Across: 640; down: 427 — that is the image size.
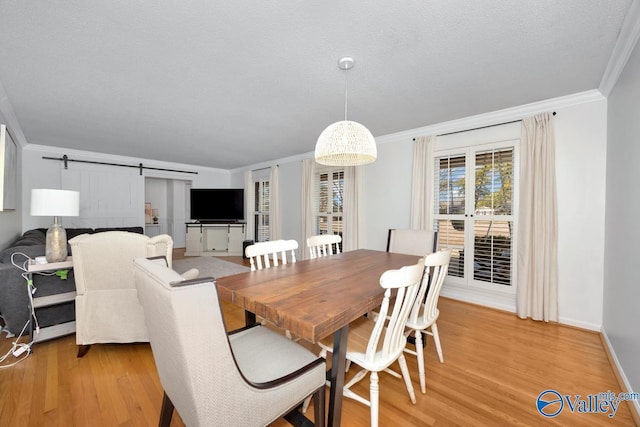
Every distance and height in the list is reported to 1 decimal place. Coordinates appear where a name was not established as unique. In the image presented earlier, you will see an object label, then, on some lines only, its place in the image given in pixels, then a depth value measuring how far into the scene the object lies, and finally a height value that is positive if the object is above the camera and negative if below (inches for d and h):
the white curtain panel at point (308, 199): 194.7 +10.2
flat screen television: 258.2 +7.6
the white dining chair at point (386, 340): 45.1 -26.5
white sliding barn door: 198.2 +14.7
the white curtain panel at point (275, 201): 224.4 +9.6
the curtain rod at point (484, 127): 113.1 +41.1
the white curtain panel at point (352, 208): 164.4 +2.7
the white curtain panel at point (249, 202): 254.4 +9.8
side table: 76.4 -29.2
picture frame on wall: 98.0 +18.1
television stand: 248.5 -26.7
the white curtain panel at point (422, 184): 134.3 +15.3
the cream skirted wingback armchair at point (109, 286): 73.2 -22.8
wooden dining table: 40.8 -16.8
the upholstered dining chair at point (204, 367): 30.2 -21.2
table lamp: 80.2 -0.1
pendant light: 72.7 +21.1
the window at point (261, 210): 247.6 +1.7
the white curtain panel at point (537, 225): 102.3 -5.1
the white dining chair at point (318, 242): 98.1 -12.2
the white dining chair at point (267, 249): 75.4 -11.9
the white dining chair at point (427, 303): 60.3 -23.6
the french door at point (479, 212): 116.2 +0.3
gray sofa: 78.6 -26.7
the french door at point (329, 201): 183.8 +8.5
